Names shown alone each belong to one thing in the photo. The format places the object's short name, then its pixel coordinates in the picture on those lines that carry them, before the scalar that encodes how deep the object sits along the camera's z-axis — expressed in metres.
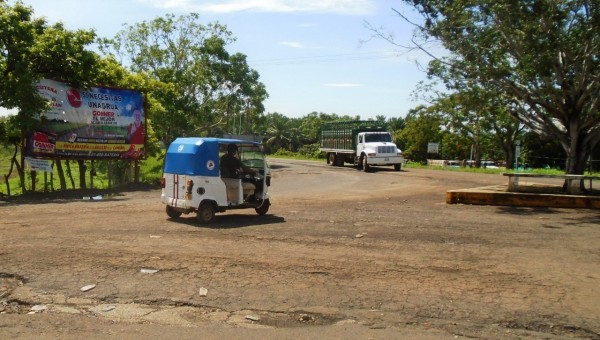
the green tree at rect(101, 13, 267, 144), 37.50
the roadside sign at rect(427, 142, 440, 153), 54.06
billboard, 18.97
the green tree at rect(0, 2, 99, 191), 17.44
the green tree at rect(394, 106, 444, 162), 63.34
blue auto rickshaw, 11.69
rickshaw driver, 12.11
